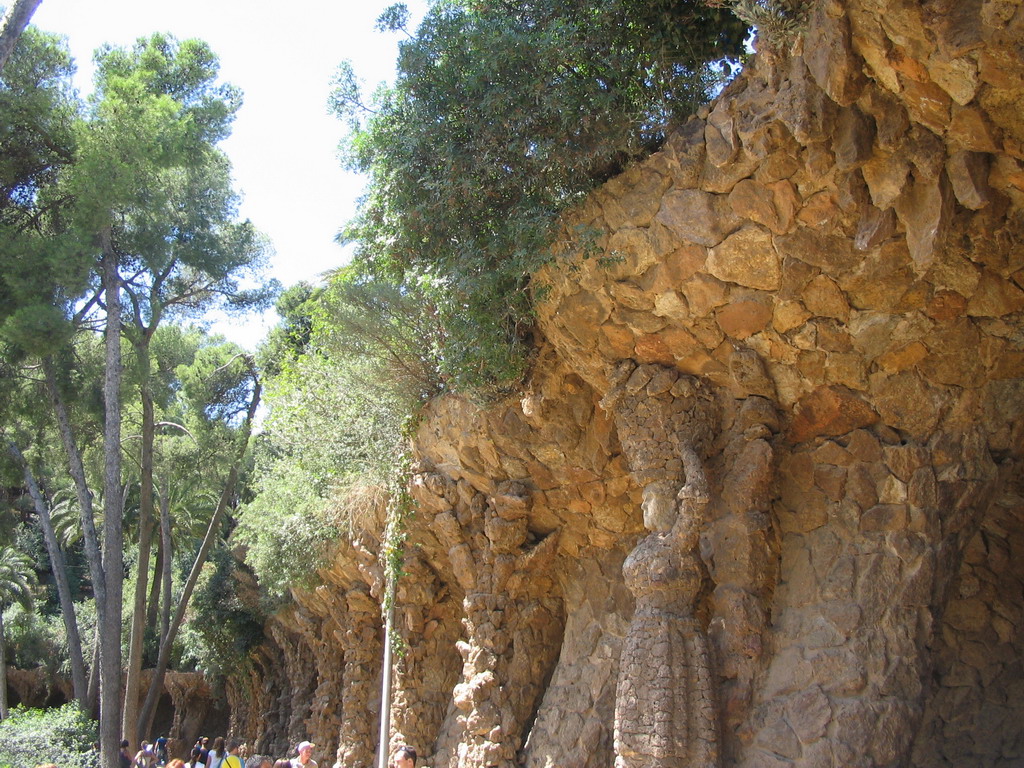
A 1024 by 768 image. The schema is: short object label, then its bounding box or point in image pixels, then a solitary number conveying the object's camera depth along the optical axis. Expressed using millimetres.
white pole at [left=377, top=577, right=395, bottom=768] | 8250
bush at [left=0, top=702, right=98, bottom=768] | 12156
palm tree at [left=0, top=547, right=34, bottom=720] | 23469
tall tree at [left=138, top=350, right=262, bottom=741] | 14500
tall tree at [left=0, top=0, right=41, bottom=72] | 6883
